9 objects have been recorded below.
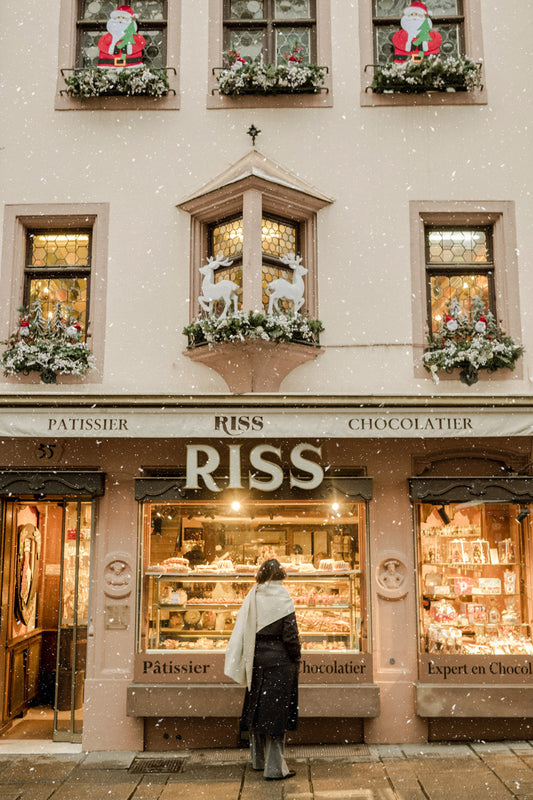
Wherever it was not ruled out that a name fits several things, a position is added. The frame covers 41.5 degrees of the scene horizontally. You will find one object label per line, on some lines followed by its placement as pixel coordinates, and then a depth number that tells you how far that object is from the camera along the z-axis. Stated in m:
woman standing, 6.67
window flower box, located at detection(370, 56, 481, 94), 8.73
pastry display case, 8.12
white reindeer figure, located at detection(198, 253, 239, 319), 8.27
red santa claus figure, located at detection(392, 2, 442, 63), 8.95
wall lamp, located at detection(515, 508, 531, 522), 8.02
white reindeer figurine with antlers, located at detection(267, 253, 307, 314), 8.23
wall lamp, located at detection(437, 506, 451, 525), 8.34
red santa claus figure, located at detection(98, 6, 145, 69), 9.12
